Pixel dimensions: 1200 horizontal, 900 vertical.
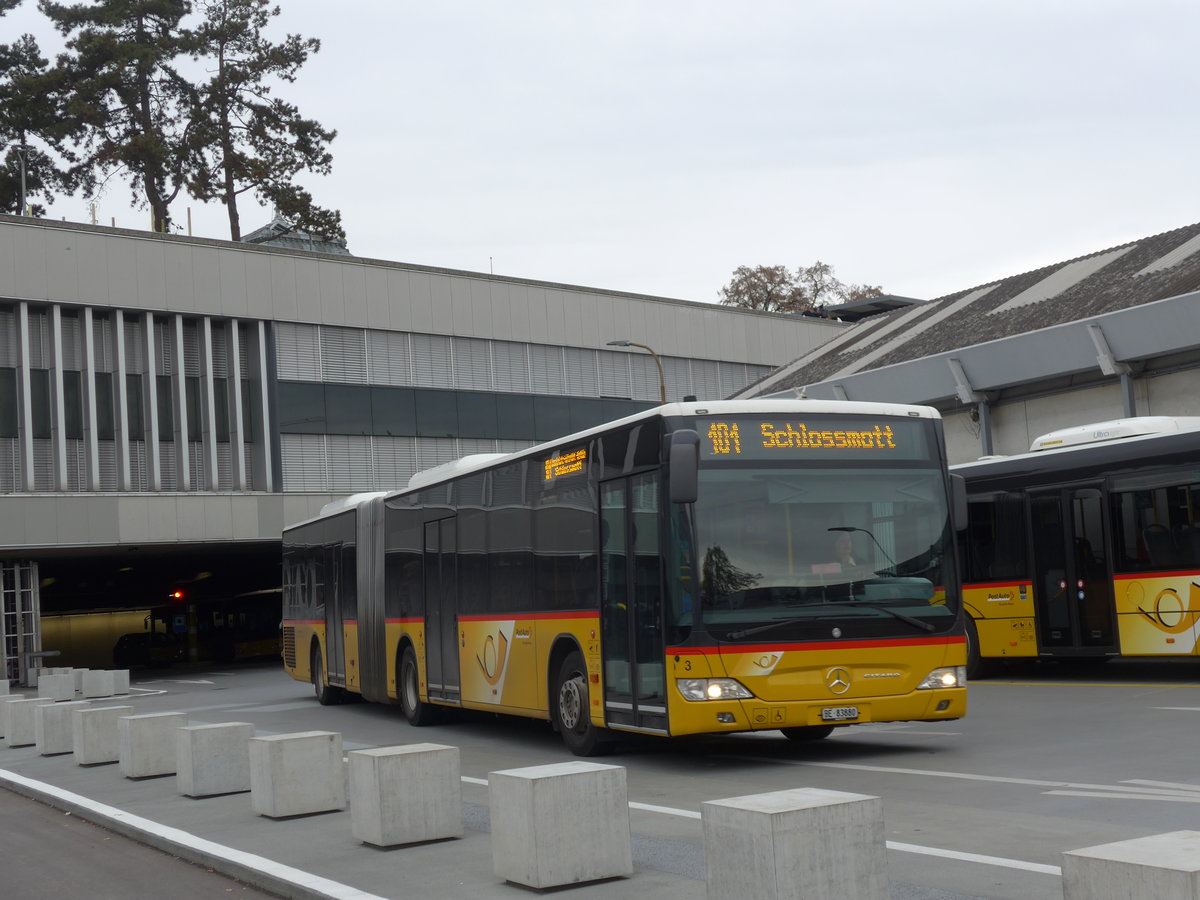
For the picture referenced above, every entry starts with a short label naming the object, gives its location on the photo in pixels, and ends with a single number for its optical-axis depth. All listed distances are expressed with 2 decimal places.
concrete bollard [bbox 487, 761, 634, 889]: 7.55
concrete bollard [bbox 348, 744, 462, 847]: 9.02
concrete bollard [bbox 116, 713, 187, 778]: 13.99
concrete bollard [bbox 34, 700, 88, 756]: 17.48
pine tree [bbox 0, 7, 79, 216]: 52.28
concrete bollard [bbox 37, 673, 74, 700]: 29.27
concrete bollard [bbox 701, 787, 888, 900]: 5.95
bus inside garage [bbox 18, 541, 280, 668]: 52.75
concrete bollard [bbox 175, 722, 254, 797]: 12.23
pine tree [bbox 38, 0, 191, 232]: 52.41
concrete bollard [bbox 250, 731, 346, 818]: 10.60
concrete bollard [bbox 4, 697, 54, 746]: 19.20
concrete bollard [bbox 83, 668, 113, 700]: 32.50
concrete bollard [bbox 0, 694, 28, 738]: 19.55
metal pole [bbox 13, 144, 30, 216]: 50.53
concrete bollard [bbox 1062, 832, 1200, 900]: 4.57
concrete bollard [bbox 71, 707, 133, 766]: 15.61
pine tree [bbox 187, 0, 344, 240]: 55.09
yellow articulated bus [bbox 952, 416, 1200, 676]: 18.09
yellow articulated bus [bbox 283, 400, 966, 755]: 12.06
